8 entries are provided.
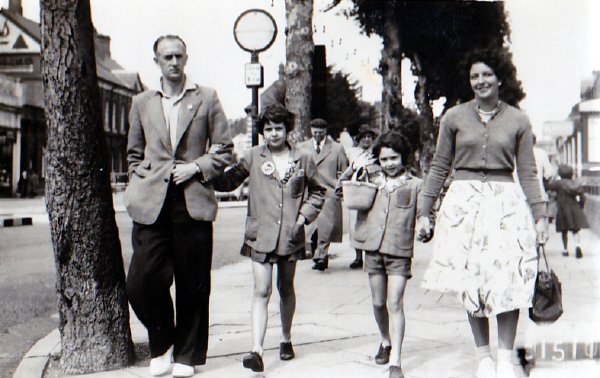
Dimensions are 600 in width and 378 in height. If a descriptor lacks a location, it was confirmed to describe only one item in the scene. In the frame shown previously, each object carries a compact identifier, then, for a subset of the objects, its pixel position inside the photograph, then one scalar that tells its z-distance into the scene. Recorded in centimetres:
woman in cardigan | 438
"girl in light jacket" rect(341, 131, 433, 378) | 477
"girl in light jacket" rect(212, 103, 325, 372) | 487
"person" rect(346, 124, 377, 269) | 989
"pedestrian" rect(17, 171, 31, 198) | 3574
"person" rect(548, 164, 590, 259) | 1190
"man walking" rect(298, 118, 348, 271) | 945
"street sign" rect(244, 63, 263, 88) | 982
